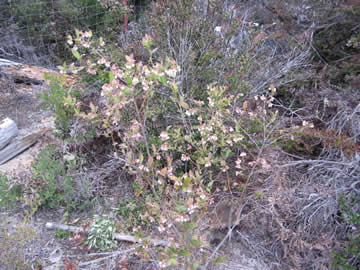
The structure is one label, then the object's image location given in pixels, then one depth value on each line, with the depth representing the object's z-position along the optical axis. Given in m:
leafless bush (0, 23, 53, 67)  5.20
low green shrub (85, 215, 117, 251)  2.37
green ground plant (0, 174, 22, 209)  2.53
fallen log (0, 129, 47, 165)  3.26
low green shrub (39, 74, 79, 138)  2.59
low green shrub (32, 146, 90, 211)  2.61
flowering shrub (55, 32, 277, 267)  1.77
